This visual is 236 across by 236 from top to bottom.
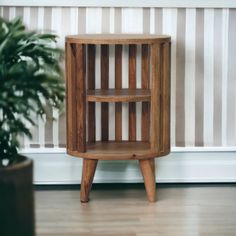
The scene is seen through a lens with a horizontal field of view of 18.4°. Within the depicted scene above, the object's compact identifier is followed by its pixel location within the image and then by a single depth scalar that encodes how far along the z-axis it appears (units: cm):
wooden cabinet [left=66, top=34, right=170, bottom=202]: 260
